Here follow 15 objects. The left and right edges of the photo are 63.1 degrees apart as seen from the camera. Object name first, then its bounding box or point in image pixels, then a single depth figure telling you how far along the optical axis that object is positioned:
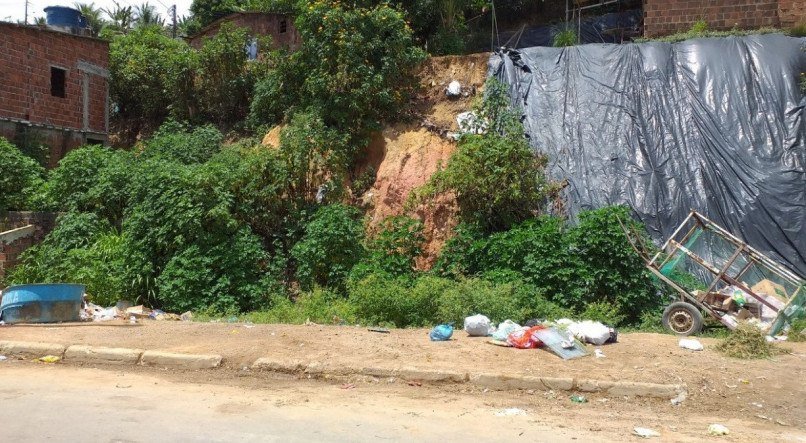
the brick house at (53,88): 17.89
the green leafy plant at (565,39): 17.41
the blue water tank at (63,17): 21.62
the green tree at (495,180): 12.48
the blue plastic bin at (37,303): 9.92
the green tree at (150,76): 19.92
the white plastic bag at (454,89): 15.54
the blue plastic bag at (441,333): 8.33
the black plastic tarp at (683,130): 11.92
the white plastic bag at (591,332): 8.12
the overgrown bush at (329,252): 12.56
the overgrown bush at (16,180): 14.62
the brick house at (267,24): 24.36
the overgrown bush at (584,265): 10.86
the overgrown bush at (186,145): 16.33
